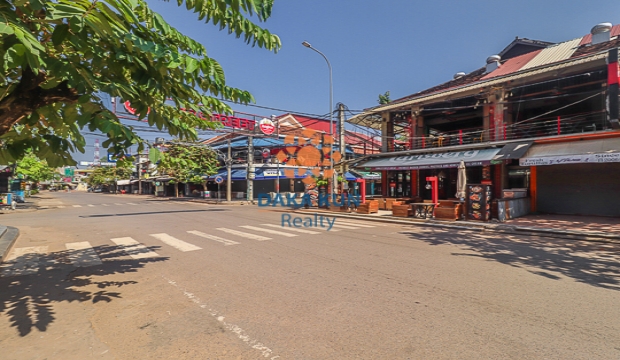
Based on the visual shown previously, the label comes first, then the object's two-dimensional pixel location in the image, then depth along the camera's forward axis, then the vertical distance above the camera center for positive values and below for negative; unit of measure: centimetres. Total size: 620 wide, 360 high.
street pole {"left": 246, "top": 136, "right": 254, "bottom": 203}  3097 +147
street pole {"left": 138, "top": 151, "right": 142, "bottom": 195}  6216 +222
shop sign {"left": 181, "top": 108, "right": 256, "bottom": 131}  2647 +566
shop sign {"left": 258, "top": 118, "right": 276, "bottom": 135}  2894 +572
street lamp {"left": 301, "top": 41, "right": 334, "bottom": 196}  2100 +589
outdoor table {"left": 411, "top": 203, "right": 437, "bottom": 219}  1513 -104
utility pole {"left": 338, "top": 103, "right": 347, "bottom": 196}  2012 +368
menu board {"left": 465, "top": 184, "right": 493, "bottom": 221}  1353 -61
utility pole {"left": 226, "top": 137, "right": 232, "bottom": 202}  3120 +141
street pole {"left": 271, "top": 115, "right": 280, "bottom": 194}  3356 +139
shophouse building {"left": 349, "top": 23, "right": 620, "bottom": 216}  1446 +321
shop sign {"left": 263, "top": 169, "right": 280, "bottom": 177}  3428 +174
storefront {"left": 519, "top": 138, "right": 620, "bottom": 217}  1312 +50
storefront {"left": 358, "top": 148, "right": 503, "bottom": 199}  1739 +114
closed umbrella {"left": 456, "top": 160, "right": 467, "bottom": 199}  1475 +19
